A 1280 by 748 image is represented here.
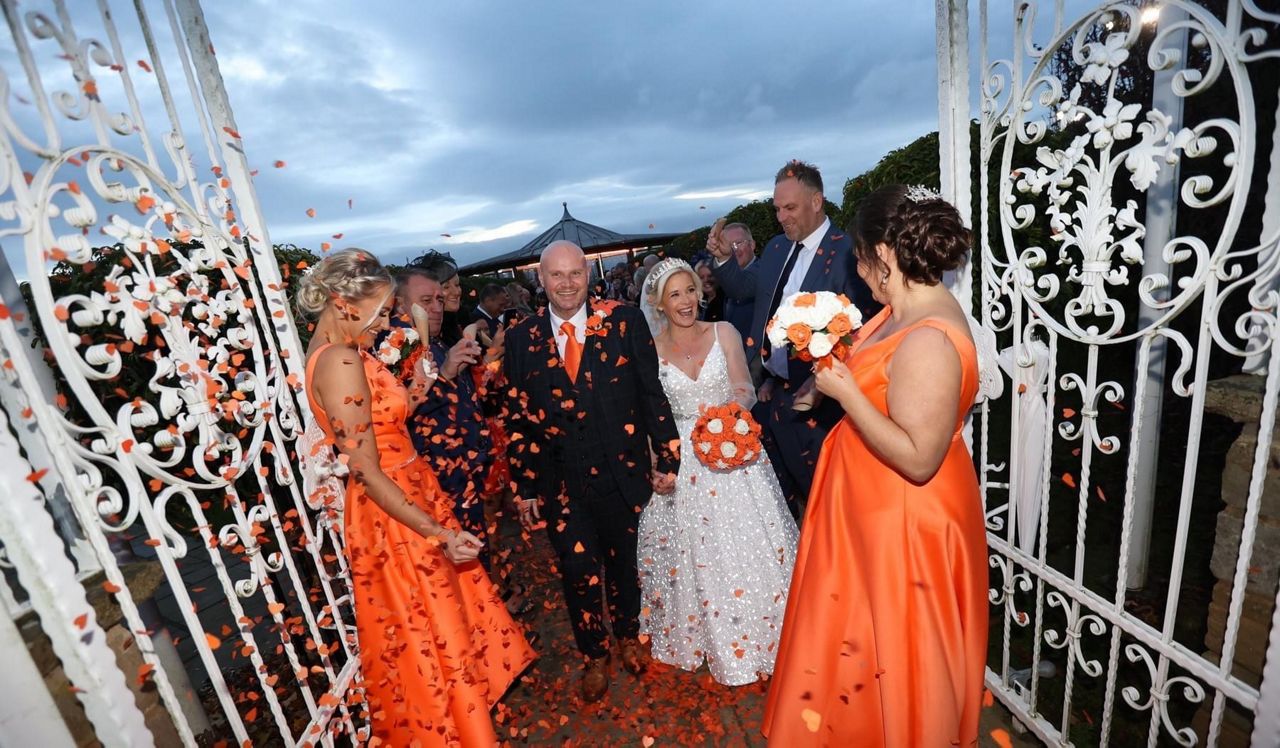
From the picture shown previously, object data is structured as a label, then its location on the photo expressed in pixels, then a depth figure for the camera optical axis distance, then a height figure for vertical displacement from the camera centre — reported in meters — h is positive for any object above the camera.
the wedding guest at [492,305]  7.18 -0.50
